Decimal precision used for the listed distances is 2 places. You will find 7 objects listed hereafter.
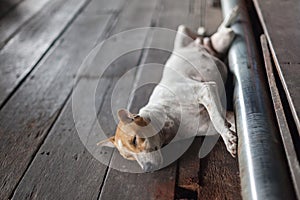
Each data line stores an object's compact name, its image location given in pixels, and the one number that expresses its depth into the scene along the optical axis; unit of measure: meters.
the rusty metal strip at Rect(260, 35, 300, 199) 0.81
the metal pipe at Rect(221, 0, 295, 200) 0.80
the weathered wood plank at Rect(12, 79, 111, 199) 1.04
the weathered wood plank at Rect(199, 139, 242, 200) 0.98
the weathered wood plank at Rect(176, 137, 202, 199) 1.01
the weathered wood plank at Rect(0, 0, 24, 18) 2.29
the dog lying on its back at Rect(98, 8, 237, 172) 1.02
